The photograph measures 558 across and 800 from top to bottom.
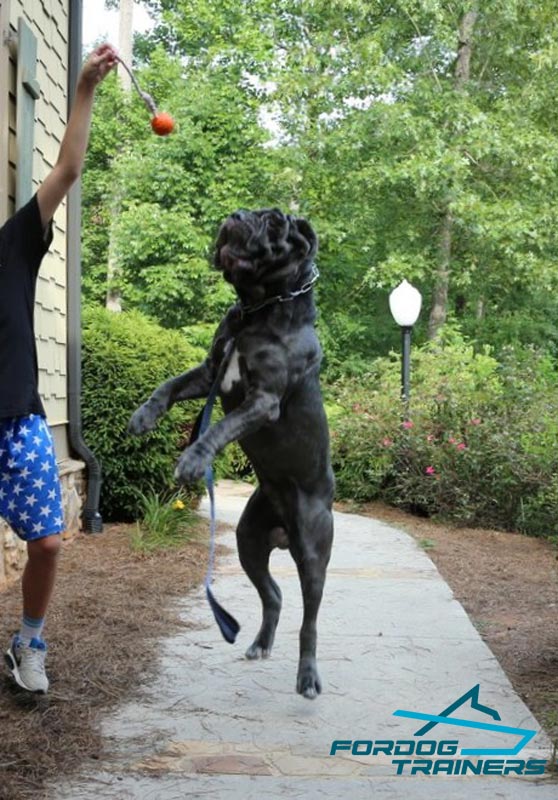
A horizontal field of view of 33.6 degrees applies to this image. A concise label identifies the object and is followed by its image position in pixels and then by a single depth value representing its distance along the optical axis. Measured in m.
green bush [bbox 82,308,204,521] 7.55
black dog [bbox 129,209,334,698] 3.13
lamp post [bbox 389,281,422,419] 10.66
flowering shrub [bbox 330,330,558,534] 8.69
